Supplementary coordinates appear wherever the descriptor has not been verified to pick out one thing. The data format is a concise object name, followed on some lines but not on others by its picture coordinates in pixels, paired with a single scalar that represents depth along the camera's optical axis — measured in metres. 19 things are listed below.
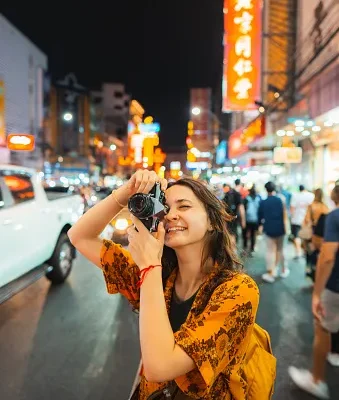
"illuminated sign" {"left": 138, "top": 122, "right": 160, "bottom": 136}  65.53
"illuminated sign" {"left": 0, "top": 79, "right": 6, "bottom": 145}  24.73
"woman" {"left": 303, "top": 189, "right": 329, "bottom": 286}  6.39
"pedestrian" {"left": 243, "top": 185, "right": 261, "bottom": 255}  10.08
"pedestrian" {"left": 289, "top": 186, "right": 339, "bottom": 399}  3.52
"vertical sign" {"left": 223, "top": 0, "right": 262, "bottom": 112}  15.76
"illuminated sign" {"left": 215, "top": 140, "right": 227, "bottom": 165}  37.51
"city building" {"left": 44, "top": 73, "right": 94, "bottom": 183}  54.41
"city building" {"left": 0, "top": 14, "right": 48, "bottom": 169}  28.14
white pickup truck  5.33
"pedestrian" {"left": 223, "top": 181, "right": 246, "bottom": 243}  10.66
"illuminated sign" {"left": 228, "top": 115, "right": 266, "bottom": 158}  14.15
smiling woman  1.40
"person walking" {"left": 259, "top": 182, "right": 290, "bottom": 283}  7.61
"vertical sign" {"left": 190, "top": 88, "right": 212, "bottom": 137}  61.82
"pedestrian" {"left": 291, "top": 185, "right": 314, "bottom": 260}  9.47
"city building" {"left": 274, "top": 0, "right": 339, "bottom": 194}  9.09
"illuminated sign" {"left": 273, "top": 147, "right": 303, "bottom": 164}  12.95
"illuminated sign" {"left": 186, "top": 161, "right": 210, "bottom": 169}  59.14
